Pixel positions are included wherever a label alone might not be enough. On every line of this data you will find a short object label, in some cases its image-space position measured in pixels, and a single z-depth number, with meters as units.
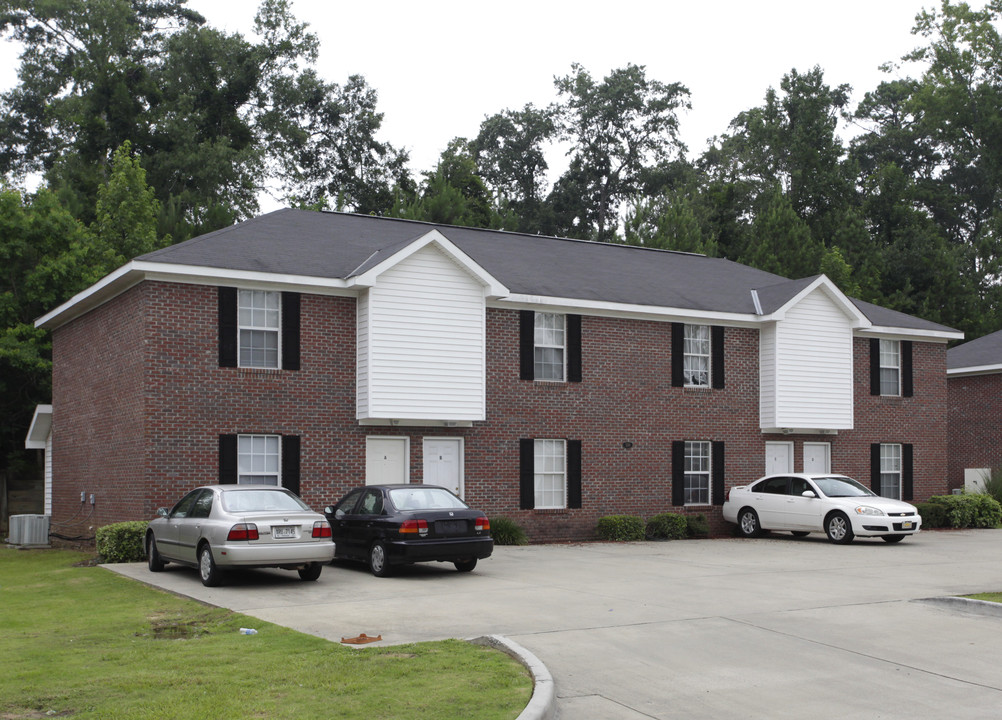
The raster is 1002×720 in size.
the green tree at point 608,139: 66.56
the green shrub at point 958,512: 28.83
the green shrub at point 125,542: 18.55
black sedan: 16.05
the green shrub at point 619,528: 24.67
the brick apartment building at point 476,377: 20.73
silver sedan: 14.52
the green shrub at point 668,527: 25.28
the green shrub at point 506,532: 22.78
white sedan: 22.47
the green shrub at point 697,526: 25.77
